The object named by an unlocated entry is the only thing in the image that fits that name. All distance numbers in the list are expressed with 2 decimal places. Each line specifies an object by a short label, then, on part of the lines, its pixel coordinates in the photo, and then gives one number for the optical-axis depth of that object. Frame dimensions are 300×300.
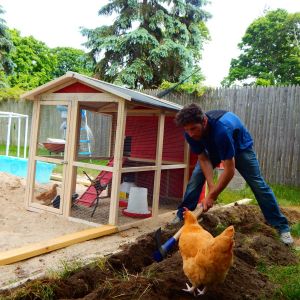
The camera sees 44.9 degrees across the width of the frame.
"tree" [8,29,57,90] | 34.06
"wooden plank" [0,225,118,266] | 3.37
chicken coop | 4.64
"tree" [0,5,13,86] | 22.84
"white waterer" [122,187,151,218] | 5.14
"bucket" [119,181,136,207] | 5.40
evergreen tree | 15.95
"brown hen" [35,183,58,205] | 5.39
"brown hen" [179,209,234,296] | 2.14
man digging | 3.19
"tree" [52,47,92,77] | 46.66
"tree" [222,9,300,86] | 23.05
